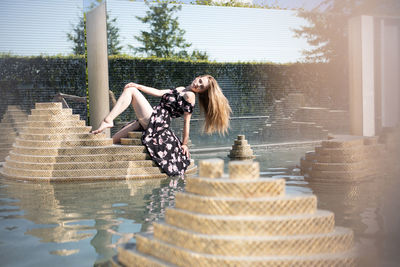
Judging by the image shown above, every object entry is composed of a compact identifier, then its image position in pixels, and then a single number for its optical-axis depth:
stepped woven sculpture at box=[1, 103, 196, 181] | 7.68
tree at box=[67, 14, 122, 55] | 11.40
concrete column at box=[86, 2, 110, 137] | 10.74
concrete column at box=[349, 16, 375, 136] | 5.07
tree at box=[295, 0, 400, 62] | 14.28
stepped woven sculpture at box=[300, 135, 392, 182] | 7.03
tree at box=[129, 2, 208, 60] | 12.86
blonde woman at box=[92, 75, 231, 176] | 7.80
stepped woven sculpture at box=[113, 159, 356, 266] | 2.71
